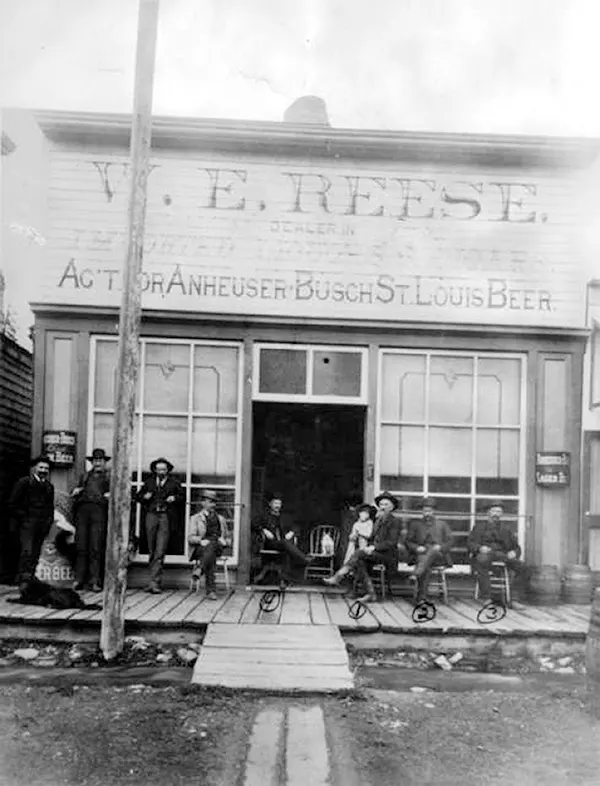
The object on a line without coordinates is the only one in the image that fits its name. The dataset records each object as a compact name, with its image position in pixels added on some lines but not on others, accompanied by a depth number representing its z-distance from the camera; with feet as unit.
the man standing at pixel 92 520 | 29.53
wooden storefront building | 32.65
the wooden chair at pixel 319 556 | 34.17
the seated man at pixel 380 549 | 29.43
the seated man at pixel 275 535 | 31.86
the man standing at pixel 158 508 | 30.22
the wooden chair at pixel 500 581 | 29.43
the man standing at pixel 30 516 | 29.04
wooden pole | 22.94
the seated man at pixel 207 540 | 29.68
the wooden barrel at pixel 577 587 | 31.24
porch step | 20.81
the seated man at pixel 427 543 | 28.84
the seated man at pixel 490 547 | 29.73
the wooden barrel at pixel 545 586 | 30.96
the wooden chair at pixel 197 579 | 30.32
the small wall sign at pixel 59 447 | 31.76
